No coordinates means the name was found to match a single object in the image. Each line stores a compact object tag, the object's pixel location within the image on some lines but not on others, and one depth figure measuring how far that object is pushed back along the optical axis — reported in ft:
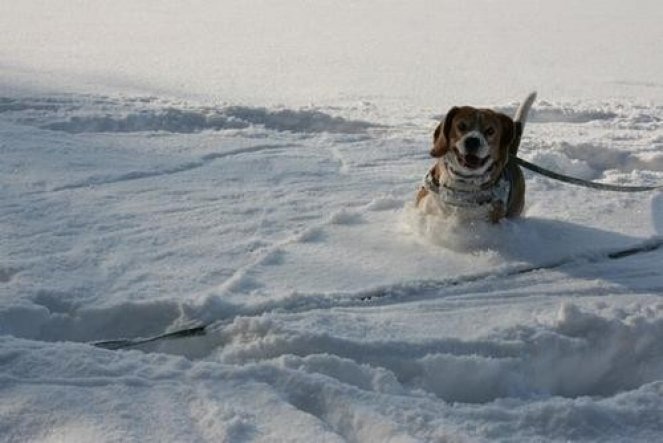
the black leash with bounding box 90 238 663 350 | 8.12
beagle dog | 10.92
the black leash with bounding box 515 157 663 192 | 11.84
